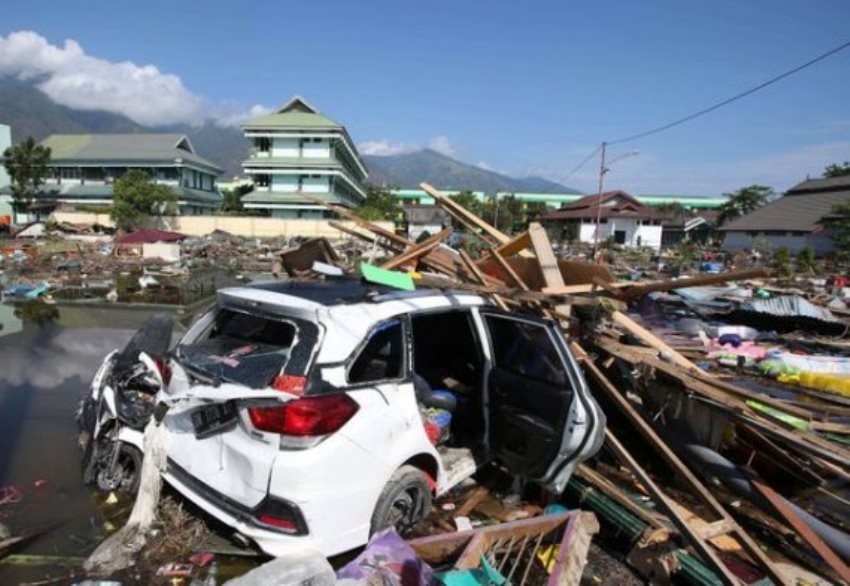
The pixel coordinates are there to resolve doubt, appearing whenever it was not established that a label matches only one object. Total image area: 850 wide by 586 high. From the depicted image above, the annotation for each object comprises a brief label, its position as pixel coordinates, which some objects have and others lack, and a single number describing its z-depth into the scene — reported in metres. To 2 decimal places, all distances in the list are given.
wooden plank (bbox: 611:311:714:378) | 5.15
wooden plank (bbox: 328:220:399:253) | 6.86
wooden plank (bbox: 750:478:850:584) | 3.28
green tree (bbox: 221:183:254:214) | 54.41
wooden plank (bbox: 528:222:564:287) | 4.98
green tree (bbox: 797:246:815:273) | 27.50
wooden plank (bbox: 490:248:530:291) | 5.00
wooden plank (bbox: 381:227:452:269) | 5.72
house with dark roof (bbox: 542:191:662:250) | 57.09
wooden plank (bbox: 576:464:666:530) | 3.74
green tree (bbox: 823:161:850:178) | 65.38
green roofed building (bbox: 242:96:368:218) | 48.94
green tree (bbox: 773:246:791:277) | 25.75
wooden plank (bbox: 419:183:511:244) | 6.51
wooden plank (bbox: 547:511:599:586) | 2.96
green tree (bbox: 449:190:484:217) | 69.00
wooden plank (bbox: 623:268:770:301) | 3.79
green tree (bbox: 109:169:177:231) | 39.44
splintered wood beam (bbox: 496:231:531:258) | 5.80
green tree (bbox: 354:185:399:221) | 50.16
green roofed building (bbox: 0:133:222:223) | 50.82
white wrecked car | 2.82
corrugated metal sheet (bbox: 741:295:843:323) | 11.65
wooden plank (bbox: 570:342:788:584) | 3.30
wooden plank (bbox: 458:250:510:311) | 4.79
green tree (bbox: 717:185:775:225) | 66.88
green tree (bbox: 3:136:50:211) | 44.38
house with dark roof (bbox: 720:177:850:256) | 42.09
